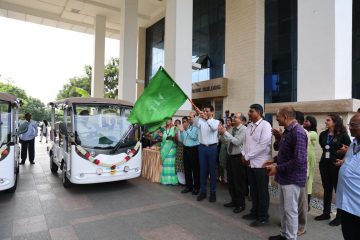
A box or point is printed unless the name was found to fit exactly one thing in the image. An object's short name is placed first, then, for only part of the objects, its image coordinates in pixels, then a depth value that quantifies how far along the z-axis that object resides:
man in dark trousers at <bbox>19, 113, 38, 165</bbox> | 10.26
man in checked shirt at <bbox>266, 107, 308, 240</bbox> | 3.54
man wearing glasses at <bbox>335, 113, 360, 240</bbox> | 2.54
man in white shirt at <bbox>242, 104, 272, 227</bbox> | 4.43
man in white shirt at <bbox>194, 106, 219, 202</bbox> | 5.65
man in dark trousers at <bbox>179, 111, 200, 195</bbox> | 6.27
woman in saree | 7.12
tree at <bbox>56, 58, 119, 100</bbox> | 29.98
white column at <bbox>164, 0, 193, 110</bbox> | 9.73
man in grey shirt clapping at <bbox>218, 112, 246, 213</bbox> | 5.23
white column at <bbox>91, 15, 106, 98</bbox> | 18.05
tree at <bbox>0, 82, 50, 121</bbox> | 41.51
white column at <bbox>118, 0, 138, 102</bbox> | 13.24
